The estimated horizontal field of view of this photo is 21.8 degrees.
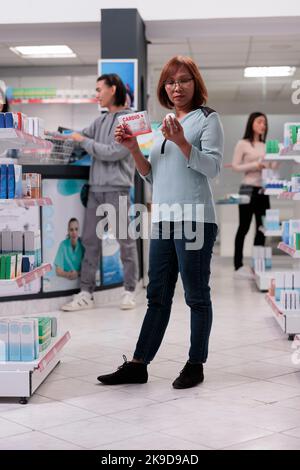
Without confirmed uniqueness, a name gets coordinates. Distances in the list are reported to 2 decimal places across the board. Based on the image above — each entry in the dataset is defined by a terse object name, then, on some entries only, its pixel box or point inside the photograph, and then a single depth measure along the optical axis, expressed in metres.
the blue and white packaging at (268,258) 8.11
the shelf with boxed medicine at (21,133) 3.54
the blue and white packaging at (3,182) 3.64
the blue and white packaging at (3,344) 3.55
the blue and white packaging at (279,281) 5.43
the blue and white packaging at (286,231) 5.66
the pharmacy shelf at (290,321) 4.88
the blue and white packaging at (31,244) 3.84
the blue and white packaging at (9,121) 3.54
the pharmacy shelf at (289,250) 4.73
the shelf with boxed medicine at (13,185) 3.64
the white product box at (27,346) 3.56
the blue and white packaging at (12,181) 3.65
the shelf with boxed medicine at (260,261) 7.83
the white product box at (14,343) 3.56
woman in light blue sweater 3.57
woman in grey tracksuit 6.05
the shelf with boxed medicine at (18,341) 3.56
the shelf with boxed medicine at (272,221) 7.97
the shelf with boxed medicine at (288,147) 4.68
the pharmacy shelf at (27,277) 3.52
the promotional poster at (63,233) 6.04
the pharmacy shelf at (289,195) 4.64
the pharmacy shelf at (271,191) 7.70
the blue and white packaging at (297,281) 5.36
